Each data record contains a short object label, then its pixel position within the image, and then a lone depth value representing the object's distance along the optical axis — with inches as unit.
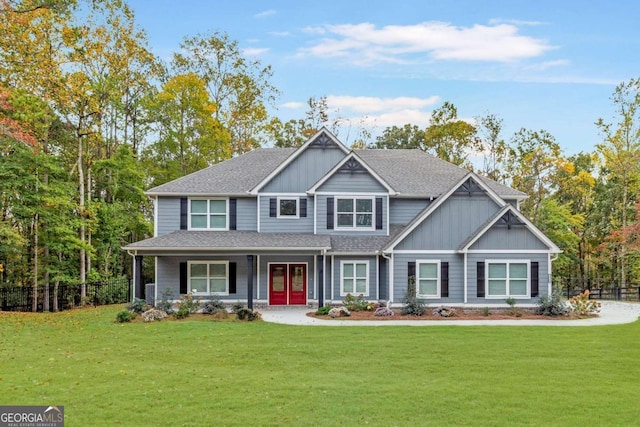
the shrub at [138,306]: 818.2
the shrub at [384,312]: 818.0
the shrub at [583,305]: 842.8
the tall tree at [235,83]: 1515.7
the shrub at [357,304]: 871.1
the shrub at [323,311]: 824.3
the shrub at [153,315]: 767.7
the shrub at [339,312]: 804.5
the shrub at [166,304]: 828.6
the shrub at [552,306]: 826.8
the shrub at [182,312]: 793.6
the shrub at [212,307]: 829.3
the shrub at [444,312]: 813.9
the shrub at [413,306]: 823.1
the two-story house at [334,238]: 873.5
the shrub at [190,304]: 822.3
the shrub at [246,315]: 764.9
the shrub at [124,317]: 757.9
